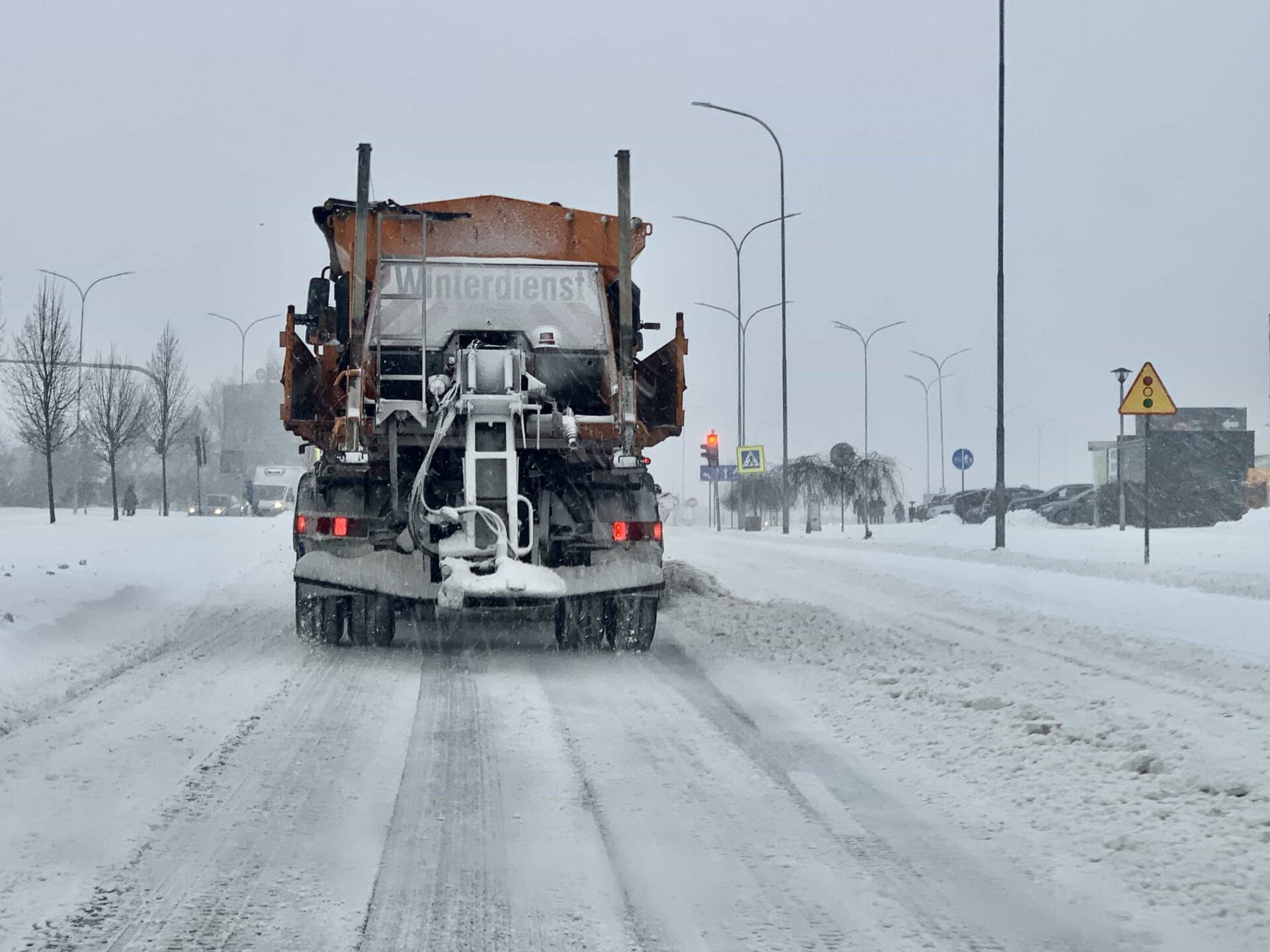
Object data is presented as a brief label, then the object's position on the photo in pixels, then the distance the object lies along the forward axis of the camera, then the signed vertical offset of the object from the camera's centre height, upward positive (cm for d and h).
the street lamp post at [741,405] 5381 +373
